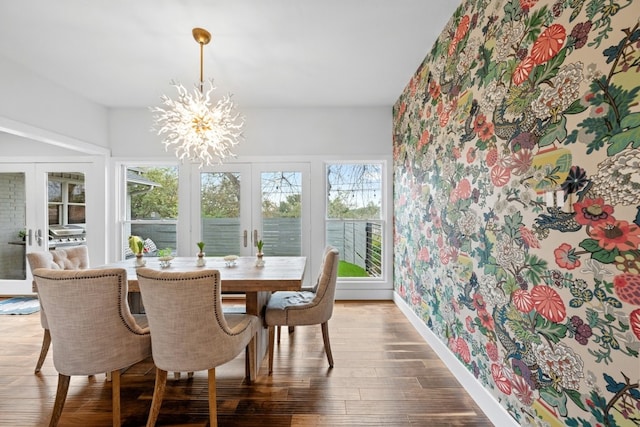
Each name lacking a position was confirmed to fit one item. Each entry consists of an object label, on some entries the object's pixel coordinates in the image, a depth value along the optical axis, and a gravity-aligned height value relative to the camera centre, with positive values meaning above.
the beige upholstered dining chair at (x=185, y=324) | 1.50 -0.60
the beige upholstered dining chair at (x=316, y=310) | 2.23 -0.76
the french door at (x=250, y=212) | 4.18 +0.02
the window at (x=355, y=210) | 4.22 +0.04
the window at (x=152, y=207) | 4.23 +0.09
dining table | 1.99 -0.47
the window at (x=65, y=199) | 4.23 +0.22
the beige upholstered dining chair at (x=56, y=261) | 2.16 -0.40
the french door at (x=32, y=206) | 4.19 +0.11
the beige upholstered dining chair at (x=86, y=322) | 1.51 -0.60
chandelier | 2.40 +0.81
